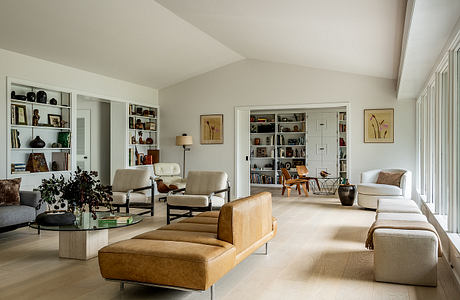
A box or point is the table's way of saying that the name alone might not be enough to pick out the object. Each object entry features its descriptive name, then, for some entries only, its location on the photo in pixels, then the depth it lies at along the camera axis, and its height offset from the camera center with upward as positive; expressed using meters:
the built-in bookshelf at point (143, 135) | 9.62 +0.43
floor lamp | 9.89 +0.29
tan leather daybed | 2.88 -0.77
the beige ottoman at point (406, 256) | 3.43 -0.90
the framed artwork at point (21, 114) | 6.64 +0.62
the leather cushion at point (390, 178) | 7.63 -0.50
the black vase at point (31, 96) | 6.80 +0.94
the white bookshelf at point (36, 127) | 6.49 +0.43
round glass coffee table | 4.18 -0.94
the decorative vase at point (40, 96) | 6.95 +0.95
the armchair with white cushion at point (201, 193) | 5.90 -0.65
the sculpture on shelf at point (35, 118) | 6.93 +0.58
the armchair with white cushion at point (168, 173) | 8.90 -0.48
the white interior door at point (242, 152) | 9.87 -0.01
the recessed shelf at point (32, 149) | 6.61 +0.05
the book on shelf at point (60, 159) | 7.45 -0.14
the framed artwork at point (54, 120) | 7.36 +0.58
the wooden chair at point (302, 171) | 10.44 -0.51
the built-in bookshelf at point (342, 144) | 11.73 +0.22
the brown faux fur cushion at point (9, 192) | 5.39 -0.55
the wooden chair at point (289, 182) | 9.91 -0.74
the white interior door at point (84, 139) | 9.84 +0.31
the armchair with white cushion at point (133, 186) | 6.33 -0.57
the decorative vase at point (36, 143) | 6.89 +0.15
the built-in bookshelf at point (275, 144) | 12.23 +0.24
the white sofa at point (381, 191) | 7.30 -0.73
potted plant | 4.29 -0.44
